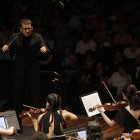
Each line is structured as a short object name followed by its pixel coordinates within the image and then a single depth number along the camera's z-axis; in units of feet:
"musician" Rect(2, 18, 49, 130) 51.16
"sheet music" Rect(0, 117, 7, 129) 45.90
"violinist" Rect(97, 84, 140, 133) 40.99
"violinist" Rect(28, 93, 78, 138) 42.58
